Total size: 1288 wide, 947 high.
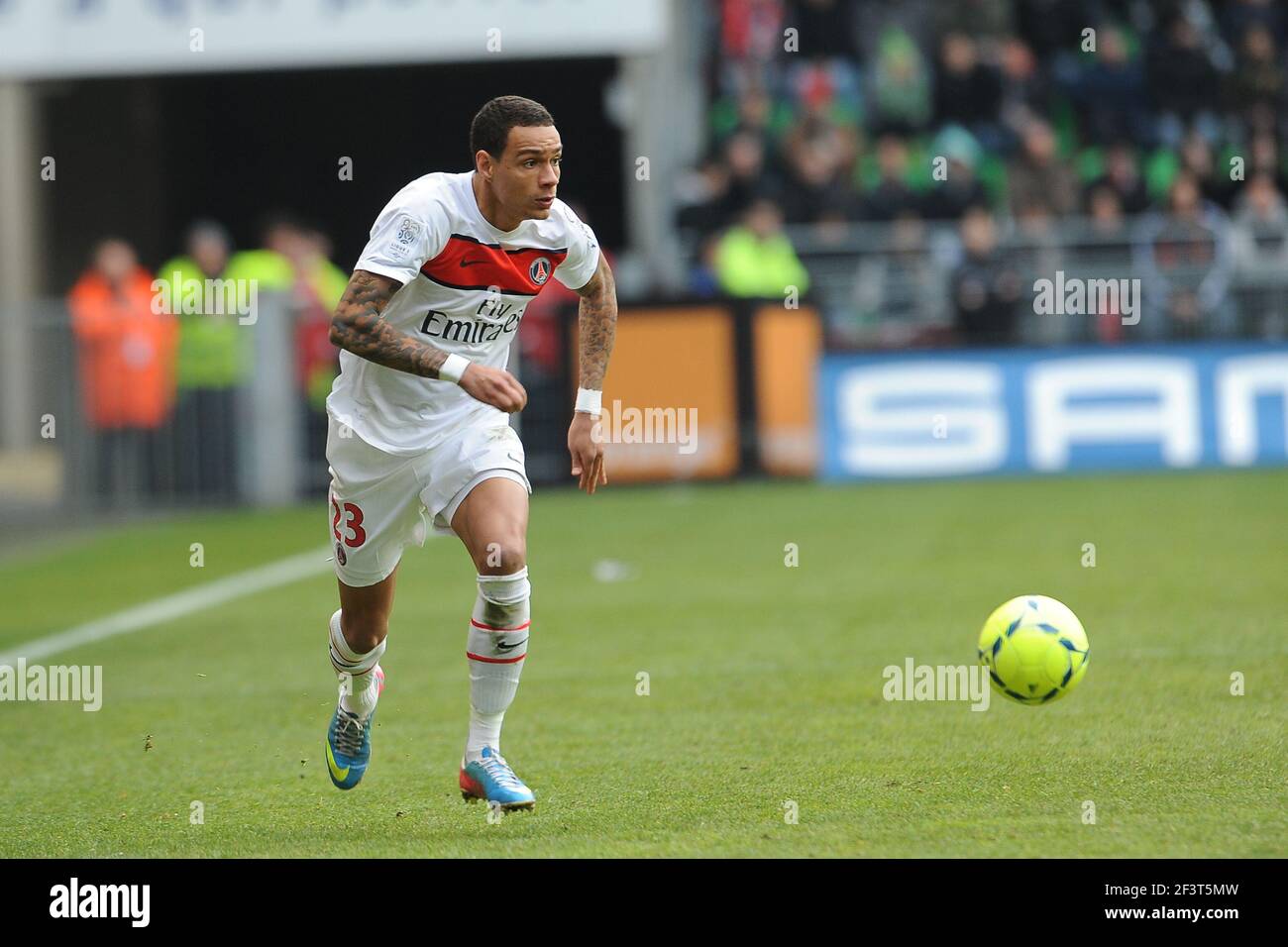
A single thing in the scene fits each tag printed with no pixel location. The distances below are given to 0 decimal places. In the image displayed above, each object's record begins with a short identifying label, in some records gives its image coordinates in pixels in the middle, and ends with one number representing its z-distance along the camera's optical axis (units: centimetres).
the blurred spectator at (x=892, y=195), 2181
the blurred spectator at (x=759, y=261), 2030
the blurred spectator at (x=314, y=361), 1931
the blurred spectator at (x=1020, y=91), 2384
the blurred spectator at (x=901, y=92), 2408
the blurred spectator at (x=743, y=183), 2238
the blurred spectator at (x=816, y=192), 2216
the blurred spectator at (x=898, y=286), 2075
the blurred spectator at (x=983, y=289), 1989
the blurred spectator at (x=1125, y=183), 2172
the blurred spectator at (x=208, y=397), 1870
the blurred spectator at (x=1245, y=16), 2433
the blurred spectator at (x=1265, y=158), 2259
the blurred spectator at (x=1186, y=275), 1962
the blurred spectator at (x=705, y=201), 2230
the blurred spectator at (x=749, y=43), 2538
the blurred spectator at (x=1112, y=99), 2364
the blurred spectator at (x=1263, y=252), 1942
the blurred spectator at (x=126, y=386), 1827
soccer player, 671
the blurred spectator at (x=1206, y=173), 2248
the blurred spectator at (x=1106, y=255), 2005
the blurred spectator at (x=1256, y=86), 2344
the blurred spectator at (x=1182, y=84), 2367
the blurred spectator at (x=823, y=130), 2294
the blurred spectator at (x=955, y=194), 2195
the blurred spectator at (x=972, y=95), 2384
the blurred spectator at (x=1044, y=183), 2202
